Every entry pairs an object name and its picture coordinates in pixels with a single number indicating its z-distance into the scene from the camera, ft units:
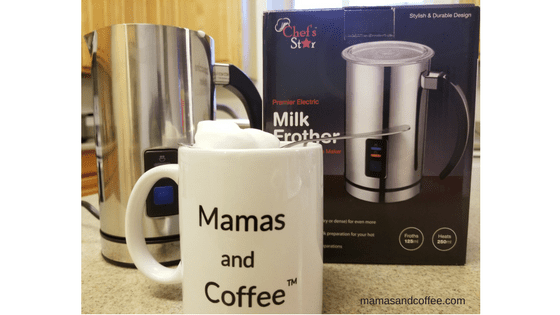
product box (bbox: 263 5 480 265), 1.55
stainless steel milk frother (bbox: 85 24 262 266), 1.53
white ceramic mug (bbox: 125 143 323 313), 1.02
